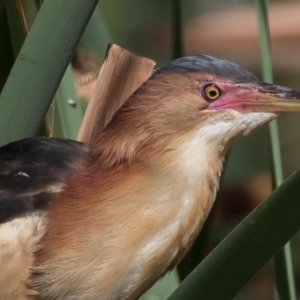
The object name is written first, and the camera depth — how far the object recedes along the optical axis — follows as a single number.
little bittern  3.64
